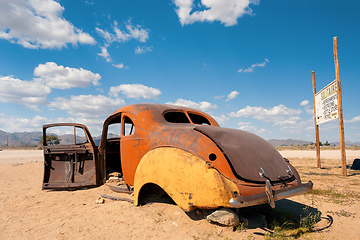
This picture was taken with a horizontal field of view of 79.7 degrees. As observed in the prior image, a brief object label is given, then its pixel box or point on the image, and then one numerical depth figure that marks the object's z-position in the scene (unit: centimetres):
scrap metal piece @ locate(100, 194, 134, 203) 412
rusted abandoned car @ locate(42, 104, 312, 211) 269
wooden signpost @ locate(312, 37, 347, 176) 837
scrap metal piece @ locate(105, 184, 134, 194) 473
